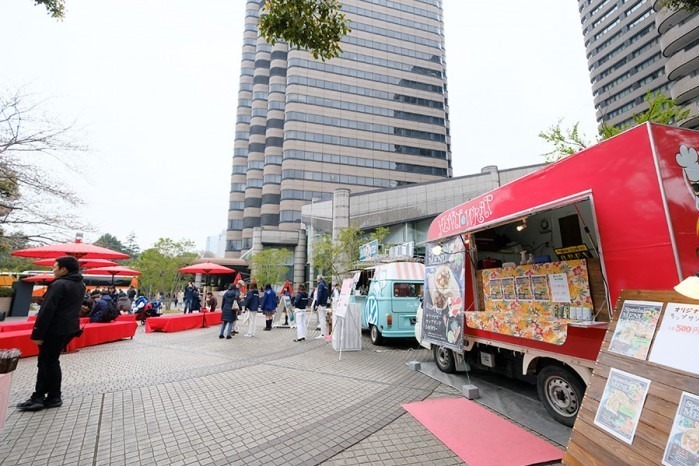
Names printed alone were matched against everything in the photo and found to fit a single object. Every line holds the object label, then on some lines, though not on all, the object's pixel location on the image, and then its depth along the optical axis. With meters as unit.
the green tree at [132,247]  78.46
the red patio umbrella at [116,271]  13.90
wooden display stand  2.12
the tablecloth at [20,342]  6.67
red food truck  3.05
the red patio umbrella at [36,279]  16.75
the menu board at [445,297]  5.50
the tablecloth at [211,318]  13.64
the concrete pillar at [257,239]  43.84
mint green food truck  8.64
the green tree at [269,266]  37.66
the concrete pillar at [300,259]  42.41
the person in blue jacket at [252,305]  10.56
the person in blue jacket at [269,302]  12.19
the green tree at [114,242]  72.91
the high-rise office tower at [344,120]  46.25
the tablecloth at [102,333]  8.41
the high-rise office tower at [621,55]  44.75
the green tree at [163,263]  29.89
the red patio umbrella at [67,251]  8.72
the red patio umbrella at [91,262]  10.62
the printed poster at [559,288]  4.59
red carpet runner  3.14
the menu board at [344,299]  8.15
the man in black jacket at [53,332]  4.15
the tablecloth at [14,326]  8.30
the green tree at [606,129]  12.09
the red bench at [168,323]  11.62
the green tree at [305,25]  4.57
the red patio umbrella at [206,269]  13.81
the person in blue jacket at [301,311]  9.77
